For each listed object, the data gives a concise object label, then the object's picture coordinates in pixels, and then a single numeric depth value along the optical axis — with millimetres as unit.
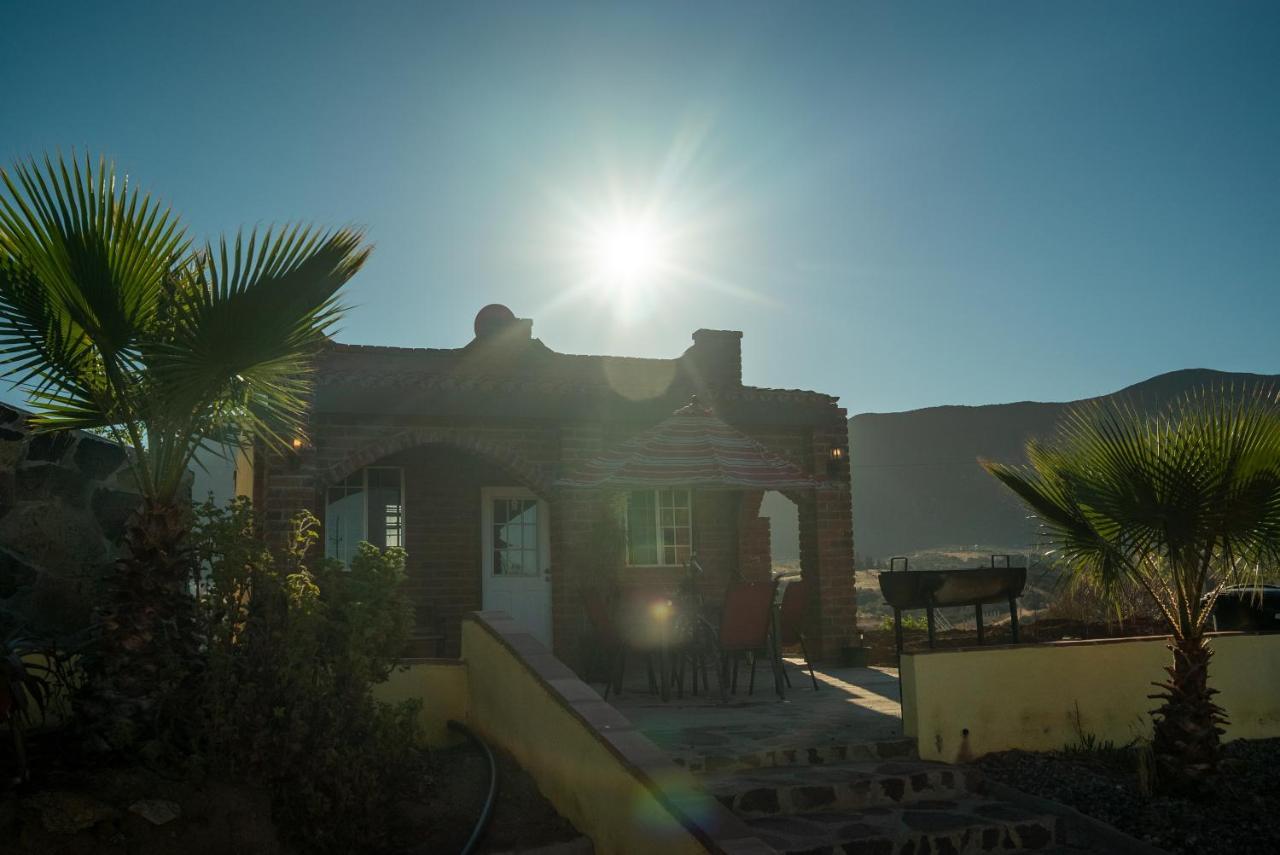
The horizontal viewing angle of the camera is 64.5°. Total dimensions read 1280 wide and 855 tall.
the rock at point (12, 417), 5465
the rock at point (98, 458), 5773
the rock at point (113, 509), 5801
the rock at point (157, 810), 4164
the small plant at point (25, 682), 3965
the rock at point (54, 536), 5379
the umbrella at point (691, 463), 8195
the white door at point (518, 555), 11688
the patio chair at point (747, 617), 7438
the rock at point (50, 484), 5469
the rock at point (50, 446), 5551
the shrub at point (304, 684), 4660
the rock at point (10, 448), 5406
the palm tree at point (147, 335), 4375
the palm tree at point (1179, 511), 5621
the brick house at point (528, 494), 10164
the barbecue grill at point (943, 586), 7367
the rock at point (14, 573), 5242
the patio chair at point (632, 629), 7926
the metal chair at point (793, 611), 8805
